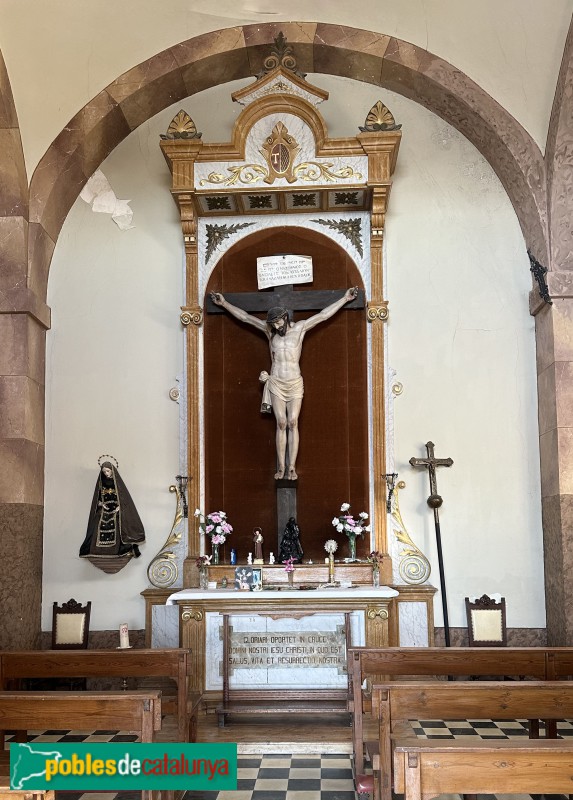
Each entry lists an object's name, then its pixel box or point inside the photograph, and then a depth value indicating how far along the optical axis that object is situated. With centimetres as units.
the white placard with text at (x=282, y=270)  793
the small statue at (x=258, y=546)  741
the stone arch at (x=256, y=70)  763
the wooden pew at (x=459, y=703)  400
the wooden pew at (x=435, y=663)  500
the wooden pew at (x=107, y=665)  525
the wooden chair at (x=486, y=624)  725
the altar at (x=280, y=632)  638
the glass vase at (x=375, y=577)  727
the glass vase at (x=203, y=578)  730
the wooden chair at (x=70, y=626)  739
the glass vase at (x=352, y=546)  748
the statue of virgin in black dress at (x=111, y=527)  747
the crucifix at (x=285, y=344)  757
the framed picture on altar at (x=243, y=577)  717
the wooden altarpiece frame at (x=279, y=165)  748
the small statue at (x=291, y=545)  743
